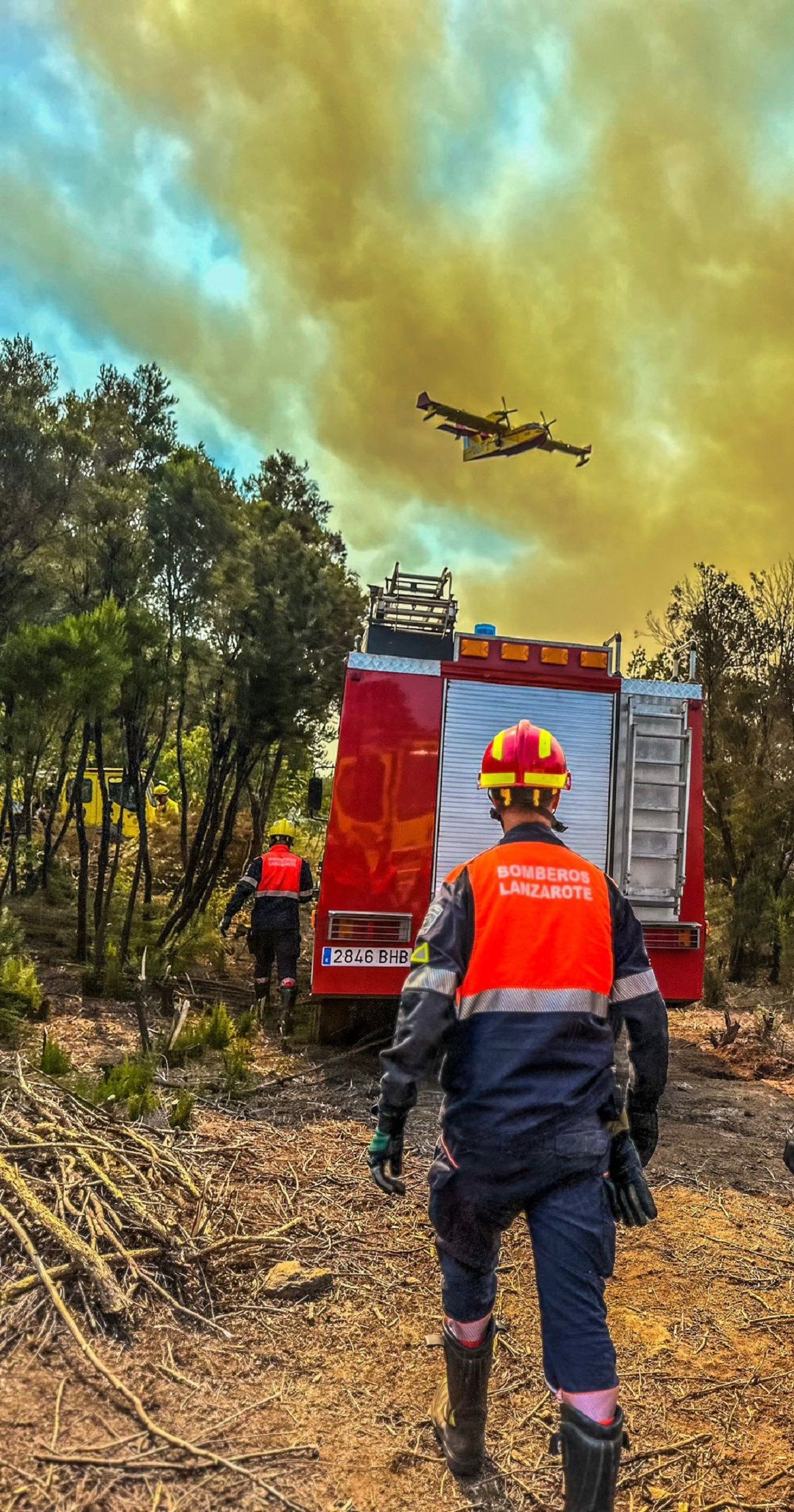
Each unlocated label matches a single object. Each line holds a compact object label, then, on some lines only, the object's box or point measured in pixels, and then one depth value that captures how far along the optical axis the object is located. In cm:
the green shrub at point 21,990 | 604
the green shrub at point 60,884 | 1216
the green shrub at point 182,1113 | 439
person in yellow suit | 1599
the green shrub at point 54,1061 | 446
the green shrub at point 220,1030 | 615
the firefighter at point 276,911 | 804
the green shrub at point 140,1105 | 431
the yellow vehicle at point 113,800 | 1577
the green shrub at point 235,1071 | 539
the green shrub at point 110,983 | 789
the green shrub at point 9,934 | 700
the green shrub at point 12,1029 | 549
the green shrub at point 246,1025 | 685
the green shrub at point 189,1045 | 583
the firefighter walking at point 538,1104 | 208
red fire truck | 614
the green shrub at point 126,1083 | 434
